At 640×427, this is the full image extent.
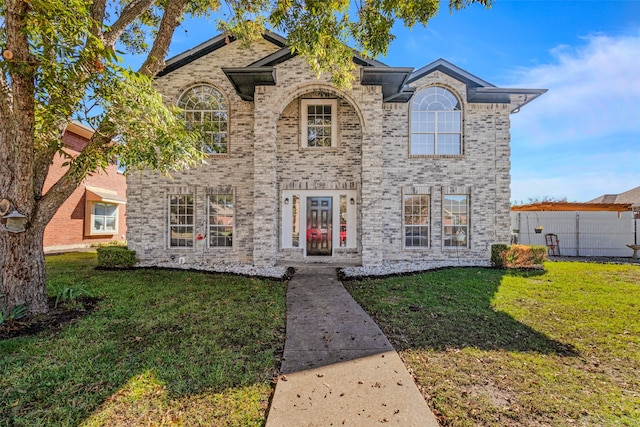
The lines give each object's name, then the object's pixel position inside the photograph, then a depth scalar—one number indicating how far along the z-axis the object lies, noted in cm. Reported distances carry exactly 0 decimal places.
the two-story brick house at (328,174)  1101
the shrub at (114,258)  977
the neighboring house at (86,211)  1520
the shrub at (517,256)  1001
